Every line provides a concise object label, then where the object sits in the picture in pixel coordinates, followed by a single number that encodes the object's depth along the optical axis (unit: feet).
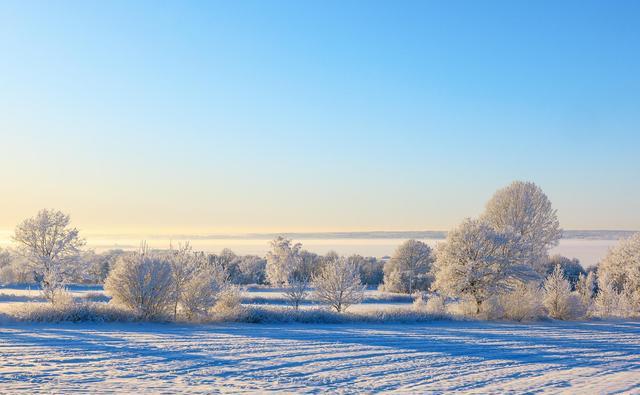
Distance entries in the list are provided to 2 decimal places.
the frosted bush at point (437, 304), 109.62
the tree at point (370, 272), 254.47
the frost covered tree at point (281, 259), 191.42
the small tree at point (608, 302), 123.80
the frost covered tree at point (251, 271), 248.73
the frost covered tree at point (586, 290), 117.50
